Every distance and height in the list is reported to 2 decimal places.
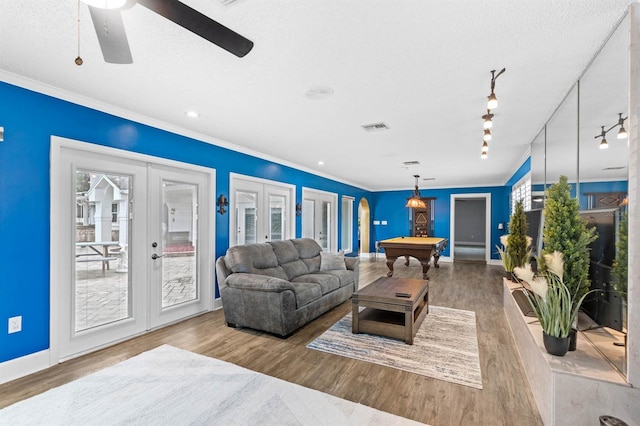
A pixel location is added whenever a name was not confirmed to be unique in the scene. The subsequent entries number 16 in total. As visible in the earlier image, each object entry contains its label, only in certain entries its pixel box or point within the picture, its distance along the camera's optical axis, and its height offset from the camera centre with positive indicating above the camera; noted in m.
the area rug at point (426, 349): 2.67 -1.42
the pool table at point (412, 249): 6.57 -0.86
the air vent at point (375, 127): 3.82 +1.11
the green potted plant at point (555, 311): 1.99 -0.68
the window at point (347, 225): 9.17 -0.42
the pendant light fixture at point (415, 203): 7.36 +0.22
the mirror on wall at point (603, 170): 1.84 +0.31
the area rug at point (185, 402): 2.02 -1.42
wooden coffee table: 3.21 -1.17
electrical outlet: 2.53 -0.97
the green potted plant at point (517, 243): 4.22 -0.45
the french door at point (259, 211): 4.92 +0.01
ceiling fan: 1.20 +0.82
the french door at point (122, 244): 2.87 -0.39
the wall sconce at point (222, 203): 4.52 +0.12
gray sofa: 3.39 -0.97
